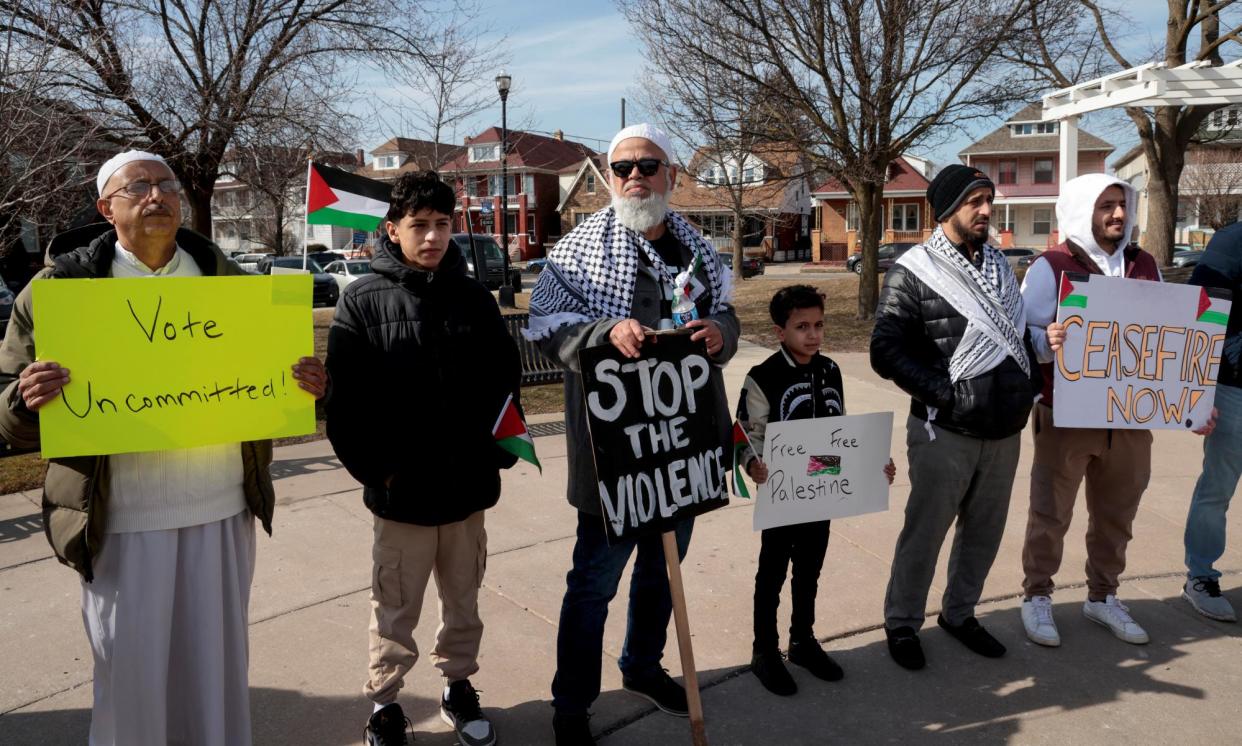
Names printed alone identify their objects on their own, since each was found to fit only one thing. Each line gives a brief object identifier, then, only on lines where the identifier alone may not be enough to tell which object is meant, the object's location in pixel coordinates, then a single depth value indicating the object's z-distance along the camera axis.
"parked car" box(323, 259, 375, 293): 26.03
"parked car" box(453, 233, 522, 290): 26.39
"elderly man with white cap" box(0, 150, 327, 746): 2.48
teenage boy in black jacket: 2.89
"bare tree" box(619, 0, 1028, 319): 13.26
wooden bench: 9.64
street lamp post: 18.00
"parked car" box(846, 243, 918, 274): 40.12
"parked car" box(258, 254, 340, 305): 23.86
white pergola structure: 10.51
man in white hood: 3.77
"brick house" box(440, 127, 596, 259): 58.59
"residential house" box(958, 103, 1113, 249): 53.66
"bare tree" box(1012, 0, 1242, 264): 16.59
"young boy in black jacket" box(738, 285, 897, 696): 3.42
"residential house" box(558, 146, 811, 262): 41.89
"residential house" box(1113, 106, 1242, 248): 44.16
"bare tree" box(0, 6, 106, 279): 6.09
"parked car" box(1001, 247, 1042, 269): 29.66
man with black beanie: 3.48
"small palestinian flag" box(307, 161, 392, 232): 4.37
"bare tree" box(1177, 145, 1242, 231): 44.22
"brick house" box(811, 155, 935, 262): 50.84
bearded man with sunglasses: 3.04
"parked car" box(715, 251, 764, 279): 35.30
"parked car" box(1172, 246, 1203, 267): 32.90
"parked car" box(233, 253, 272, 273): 35.09
